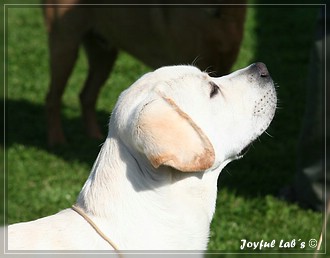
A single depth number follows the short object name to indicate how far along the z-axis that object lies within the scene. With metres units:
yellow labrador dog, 4.93
